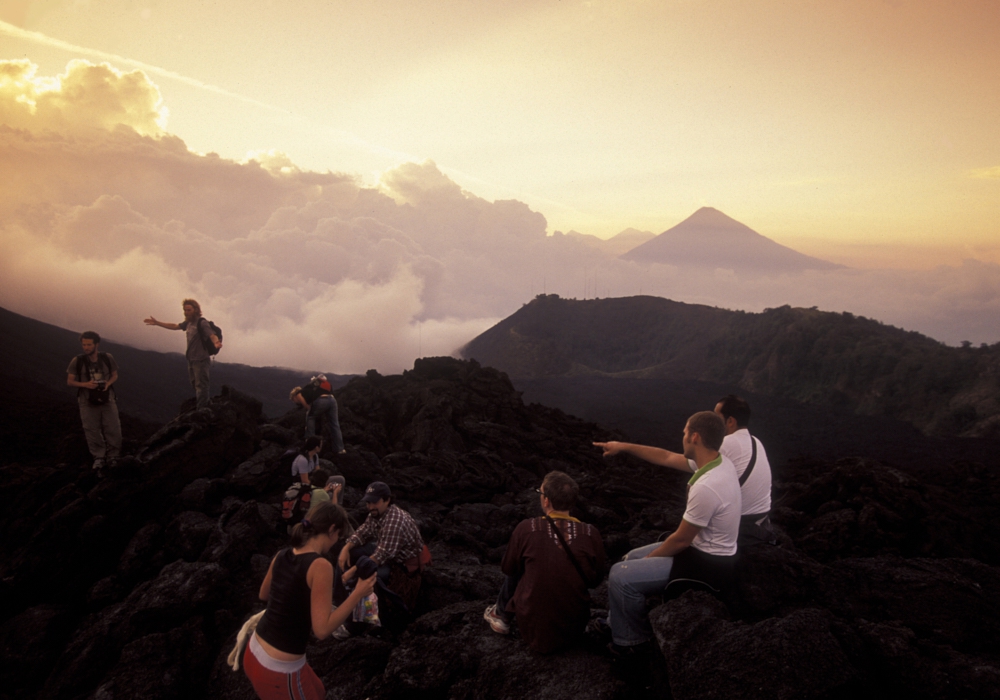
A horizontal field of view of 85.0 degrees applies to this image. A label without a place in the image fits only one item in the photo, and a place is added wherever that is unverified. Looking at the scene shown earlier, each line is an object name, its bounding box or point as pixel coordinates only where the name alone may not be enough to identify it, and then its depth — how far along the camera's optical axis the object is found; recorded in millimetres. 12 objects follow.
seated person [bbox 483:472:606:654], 4672
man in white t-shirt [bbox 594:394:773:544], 5680
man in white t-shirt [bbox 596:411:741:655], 4586
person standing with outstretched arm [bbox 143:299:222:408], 11766
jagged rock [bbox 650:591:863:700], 4059
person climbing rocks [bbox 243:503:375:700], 3906
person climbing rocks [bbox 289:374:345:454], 13029
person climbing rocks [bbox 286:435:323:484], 10498
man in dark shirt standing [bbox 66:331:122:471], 10500
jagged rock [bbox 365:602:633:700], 4637
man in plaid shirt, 7062
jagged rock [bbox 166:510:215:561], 9367
